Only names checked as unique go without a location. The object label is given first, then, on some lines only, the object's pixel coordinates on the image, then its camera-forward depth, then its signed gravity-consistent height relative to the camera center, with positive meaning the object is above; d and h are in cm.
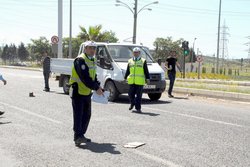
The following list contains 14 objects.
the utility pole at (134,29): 3629 +304
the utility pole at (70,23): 3856 +366
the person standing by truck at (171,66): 1661 -9
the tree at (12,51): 12062 +331
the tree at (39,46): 9325 +367
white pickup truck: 1385 -21
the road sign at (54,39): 3004 +170
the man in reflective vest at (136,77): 1165 -38
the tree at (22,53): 12354 +275
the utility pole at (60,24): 3025 +282
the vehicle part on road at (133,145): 687 -136
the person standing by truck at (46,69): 1836 -30
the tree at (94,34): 5456 +391
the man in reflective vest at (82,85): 693 -38
